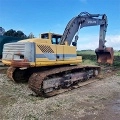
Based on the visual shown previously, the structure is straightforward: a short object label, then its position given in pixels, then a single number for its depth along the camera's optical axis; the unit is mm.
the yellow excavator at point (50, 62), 4480
